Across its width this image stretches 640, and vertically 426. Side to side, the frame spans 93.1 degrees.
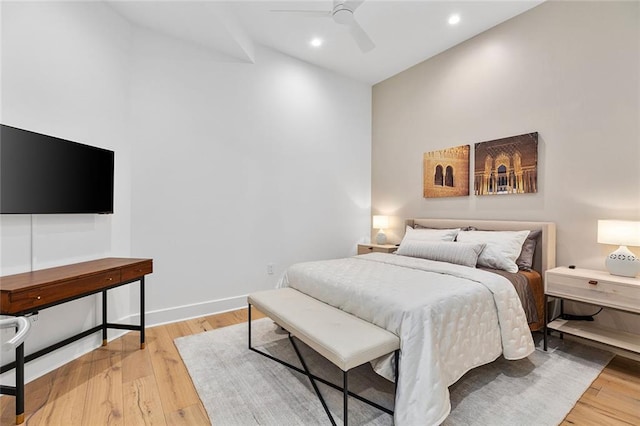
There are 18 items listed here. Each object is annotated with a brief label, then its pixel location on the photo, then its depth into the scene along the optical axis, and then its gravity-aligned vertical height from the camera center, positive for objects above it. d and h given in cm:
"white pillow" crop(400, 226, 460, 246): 330 -24
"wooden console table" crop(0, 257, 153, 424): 165 -48
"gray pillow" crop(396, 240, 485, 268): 280 -37
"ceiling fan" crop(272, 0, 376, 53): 247 +166
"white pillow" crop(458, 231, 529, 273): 272 -33
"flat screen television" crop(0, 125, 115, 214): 190 +26
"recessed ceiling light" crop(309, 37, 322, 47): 361 +207
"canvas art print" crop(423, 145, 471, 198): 368 +52
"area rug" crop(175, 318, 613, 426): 172 -115
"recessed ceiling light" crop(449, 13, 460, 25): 318 +207
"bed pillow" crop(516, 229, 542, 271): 285 -35
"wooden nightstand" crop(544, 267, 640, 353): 214 -61
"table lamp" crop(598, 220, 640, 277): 227 -21
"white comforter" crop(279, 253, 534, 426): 157 -64
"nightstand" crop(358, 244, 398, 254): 413 -49
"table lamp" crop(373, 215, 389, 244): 446 -18
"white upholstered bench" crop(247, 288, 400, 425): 157 -70
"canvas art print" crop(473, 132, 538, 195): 307 +52
